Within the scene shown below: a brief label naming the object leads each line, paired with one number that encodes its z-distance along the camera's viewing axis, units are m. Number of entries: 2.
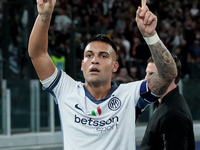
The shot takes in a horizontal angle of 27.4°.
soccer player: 2.95
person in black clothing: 3.14
